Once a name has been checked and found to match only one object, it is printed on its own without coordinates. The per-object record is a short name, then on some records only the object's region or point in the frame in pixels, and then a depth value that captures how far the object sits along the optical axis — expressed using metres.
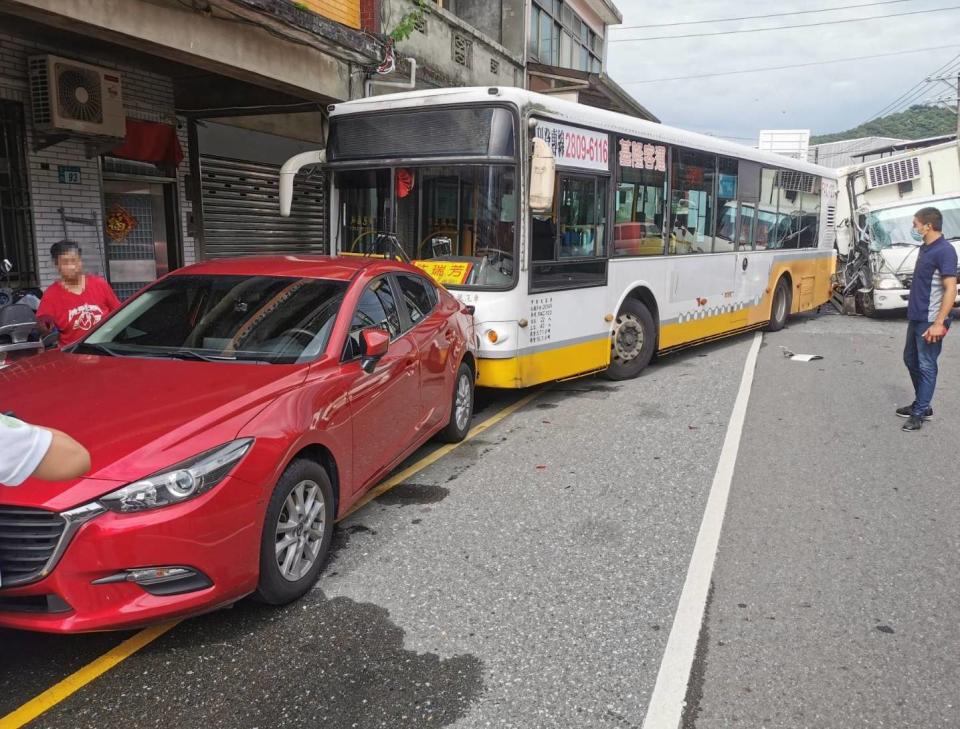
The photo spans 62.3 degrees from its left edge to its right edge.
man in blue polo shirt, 6.73
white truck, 15.01
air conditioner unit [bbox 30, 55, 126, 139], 8.14
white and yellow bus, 7.06
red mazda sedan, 2.98
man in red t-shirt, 5.62
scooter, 5.18
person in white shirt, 2.08
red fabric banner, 9.72
